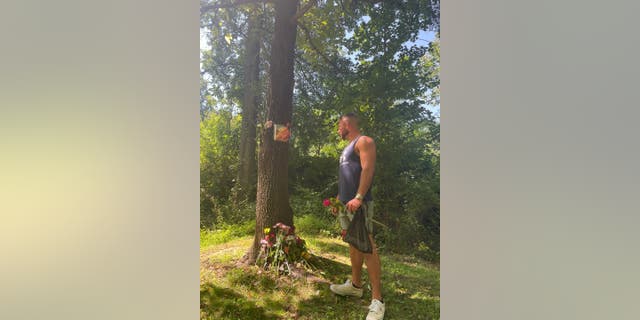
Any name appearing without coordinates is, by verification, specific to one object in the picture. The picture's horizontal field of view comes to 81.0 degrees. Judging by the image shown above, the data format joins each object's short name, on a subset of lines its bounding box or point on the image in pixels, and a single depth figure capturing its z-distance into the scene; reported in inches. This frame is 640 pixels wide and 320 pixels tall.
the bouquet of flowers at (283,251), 115.9
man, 111.1
